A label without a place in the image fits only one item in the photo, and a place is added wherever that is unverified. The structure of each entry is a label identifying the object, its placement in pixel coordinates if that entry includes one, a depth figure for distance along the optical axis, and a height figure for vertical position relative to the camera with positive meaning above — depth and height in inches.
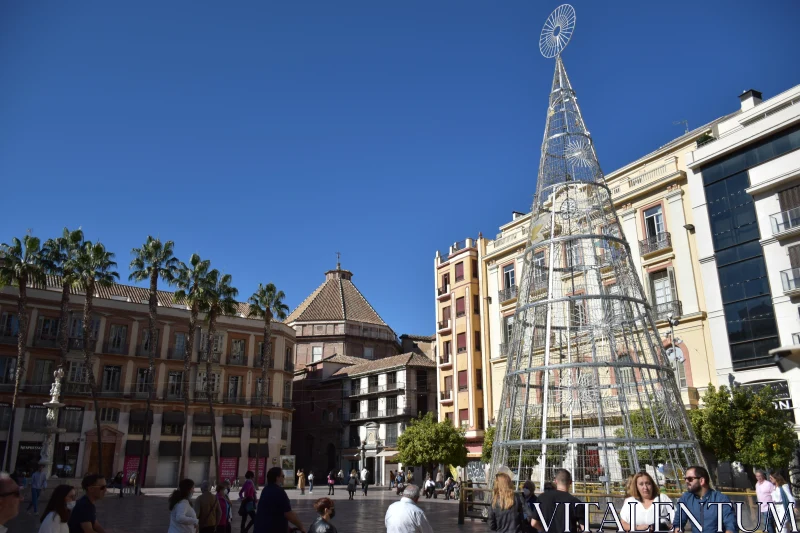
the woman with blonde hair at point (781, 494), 386.3 -30.5
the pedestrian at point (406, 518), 234.2 -25.7
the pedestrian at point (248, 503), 479.6 -41.1
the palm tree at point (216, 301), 1720.0 +396.8
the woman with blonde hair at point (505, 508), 261.9 -25.2
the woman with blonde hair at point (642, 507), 231.9 -22.1
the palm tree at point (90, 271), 1545.3 +427.8
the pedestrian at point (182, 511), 297.0 -28.6
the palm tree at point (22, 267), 1504.7 +426.2
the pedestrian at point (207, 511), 355.6 -34.6
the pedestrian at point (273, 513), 279.7 -27.8
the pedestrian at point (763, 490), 408.8 -28.4
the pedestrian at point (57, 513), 220.2 -22.1
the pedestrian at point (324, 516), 237.1 -25.7
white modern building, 984.3 +338.6
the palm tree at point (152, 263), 1631.4 +468.8
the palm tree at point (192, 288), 1684.3 +418.8
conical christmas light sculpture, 575.2 +137.8
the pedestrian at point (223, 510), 395.9 -38.3
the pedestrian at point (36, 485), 797.2 -43.3
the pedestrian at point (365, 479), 1541.6 -75.8
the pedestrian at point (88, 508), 251.8 -23.2
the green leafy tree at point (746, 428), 852.0 +24.5
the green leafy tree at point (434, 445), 1519.4 +6.0
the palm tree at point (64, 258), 1539.1 +456.4
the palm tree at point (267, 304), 1868.8 +417.5
